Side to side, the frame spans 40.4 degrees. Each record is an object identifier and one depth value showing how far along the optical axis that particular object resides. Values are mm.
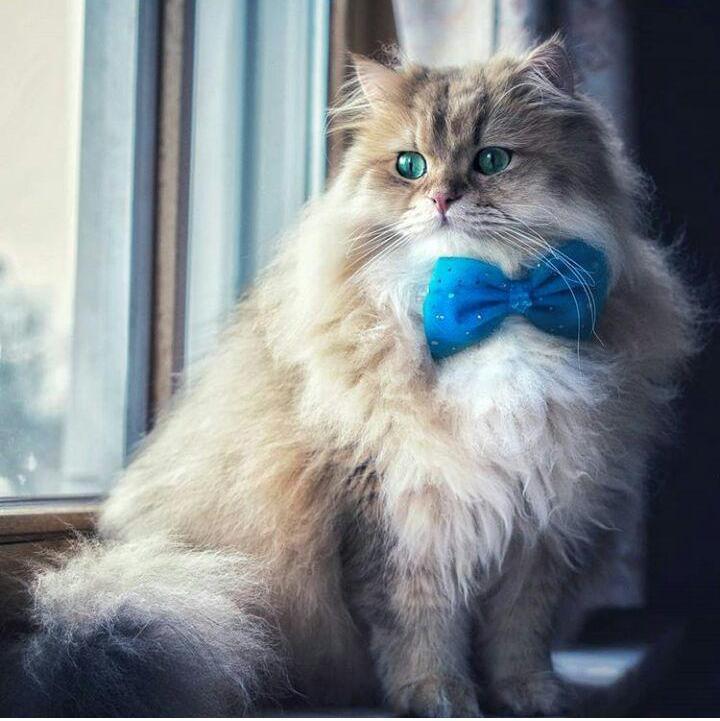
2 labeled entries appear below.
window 1663
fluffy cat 1320
